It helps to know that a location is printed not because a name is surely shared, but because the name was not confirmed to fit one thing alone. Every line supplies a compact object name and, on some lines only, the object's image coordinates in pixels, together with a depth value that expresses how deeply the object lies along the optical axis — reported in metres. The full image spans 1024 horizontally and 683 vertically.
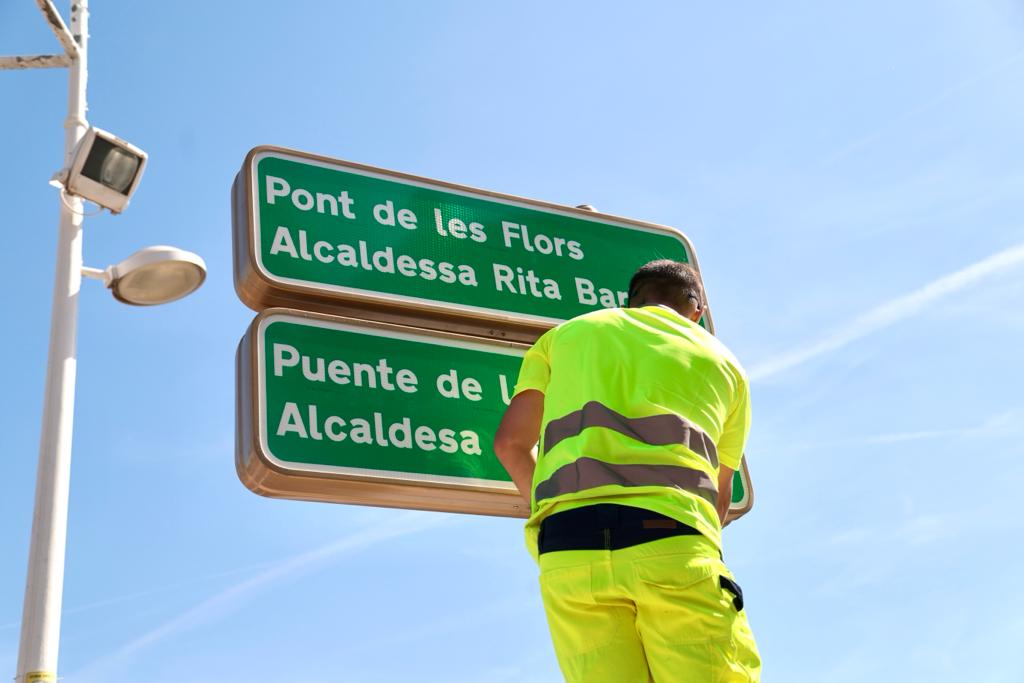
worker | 2.46
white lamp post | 4.34
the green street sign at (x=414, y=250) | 3.92
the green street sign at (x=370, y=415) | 3.49
